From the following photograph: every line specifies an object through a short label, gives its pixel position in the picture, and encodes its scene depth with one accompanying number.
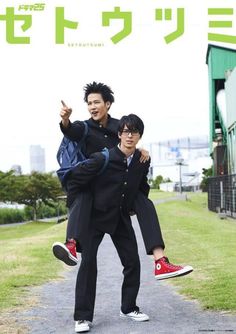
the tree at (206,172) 60.46
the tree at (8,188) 46.34
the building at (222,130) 23.28
